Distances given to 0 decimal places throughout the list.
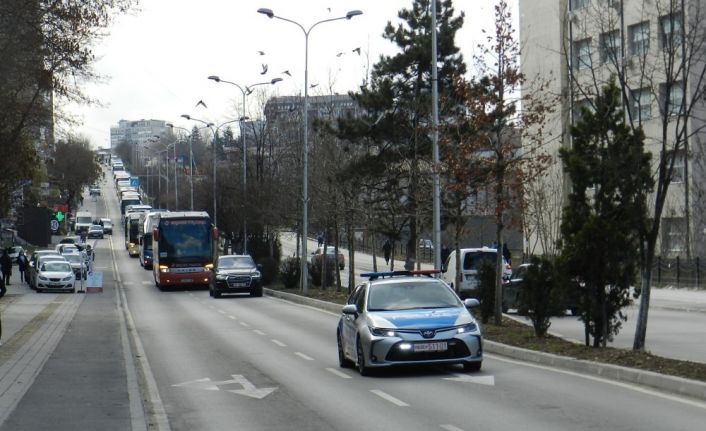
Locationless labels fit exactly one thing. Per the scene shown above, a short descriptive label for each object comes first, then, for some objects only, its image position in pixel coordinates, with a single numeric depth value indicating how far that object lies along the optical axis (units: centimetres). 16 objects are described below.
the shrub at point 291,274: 5216
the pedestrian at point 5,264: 5232
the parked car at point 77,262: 6086
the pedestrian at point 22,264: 6528
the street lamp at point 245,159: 6406
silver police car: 1636
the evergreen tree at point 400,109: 4291
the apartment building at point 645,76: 1694
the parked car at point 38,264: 5594
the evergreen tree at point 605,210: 1764
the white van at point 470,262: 3588
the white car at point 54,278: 5478
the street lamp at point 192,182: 9612
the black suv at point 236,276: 4781
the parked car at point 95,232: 12338
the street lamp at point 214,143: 7888
